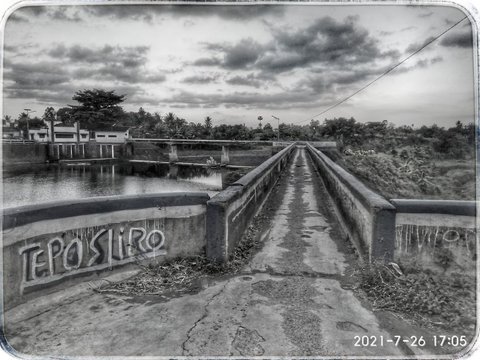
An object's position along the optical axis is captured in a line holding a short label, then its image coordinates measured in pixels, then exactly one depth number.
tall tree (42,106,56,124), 109.06
